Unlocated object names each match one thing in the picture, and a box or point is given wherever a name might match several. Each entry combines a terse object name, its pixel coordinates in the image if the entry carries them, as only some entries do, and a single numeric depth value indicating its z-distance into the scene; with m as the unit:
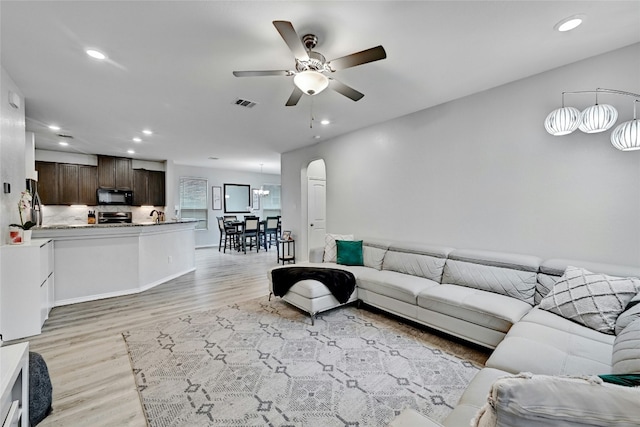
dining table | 8.39
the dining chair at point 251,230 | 8.27
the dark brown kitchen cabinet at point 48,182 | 6.26
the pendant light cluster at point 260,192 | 9.51
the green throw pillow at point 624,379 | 0.85
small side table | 6.33
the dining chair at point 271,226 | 8.69
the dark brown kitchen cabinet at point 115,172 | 6.94
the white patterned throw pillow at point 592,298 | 1.99
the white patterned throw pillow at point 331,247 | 4.40
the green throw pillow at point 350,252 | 4.16
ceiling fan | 1.87
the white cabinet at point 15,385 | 1.02
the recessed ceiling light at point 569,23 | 2.00
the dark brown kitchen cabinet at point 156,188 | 7.67
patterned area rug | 1.84
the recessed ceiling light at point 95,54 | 2.39
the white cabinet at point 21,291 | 2.77
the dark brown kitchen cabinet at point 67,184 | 6.48
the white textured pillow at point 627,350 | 1.30
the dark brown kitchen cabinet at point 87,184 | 6.70
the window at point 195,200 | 8.96
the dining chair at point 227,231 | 8.39
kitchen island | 3.83
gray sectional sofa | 1.19
